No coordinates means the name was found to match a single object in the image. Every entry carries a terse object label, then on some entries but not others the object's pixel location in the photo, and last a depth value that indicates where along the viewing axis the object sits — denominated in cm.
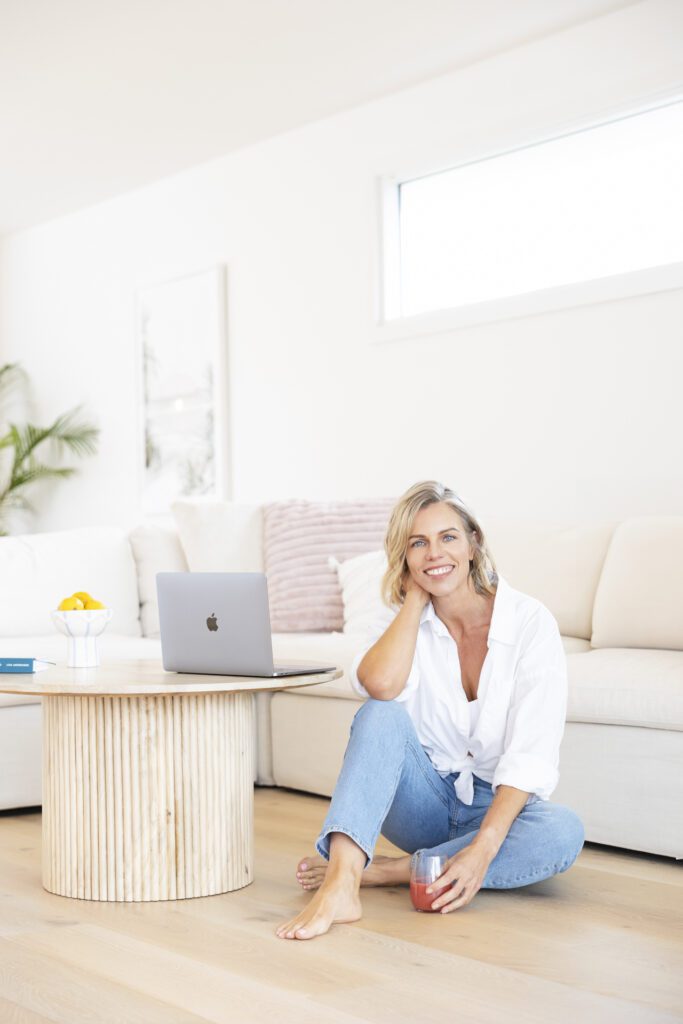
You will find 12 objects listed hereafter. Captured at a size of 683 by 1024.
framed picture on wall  570
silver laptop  247
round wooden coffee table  249
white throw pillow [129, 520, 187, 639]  448
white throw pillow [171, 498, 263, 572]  443
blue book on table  267
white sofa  285
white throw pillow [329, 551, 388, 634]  395
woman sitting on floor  231
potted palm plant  648
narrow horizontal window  418
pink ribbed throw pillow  415
